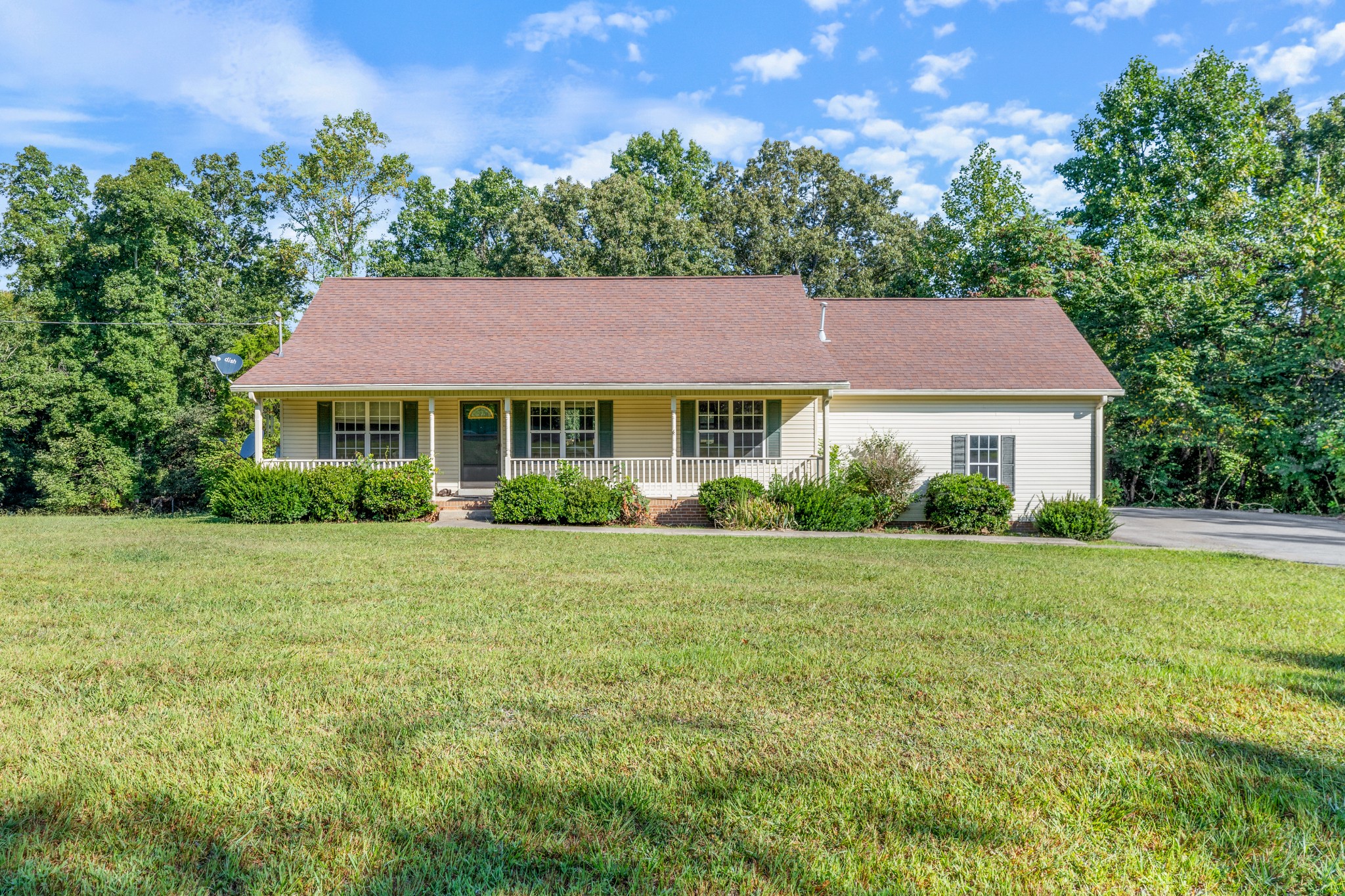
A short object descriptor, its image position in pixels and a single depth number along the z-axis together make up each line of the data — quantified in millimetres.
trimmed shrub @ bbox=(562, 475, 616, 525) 15508
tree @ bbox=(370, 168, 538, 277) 32844
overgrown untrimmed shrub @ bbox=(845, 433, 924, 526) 15992
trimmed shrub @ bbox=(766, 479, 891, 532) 15242
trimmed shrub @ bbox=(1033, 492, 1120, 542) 14891
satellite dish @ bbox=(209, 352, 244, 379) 18984
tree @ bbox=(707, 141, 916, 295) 33438
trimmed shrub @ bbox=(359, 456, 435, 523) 15594
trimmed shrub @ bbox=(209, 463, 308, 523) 15289
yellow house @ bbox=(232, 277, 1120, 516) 17062
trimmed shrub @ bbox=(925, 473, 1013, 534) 15602
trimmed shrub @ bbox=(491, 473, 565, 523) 15414
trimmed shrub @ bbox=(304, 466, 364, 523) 15492
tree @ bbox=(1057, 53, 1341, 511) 19656
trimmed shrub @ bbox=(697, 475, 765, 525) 15609
